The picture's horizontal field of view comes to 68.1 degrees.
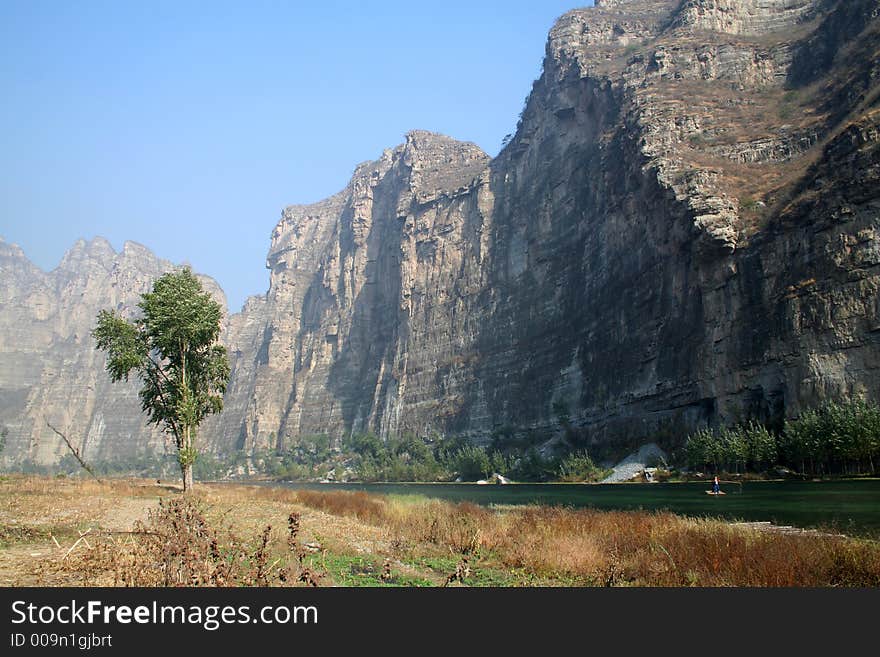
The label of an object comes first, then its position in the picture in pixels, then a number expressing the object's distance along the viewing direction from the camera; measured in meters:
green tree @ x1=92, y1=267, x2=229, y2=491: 36.16
